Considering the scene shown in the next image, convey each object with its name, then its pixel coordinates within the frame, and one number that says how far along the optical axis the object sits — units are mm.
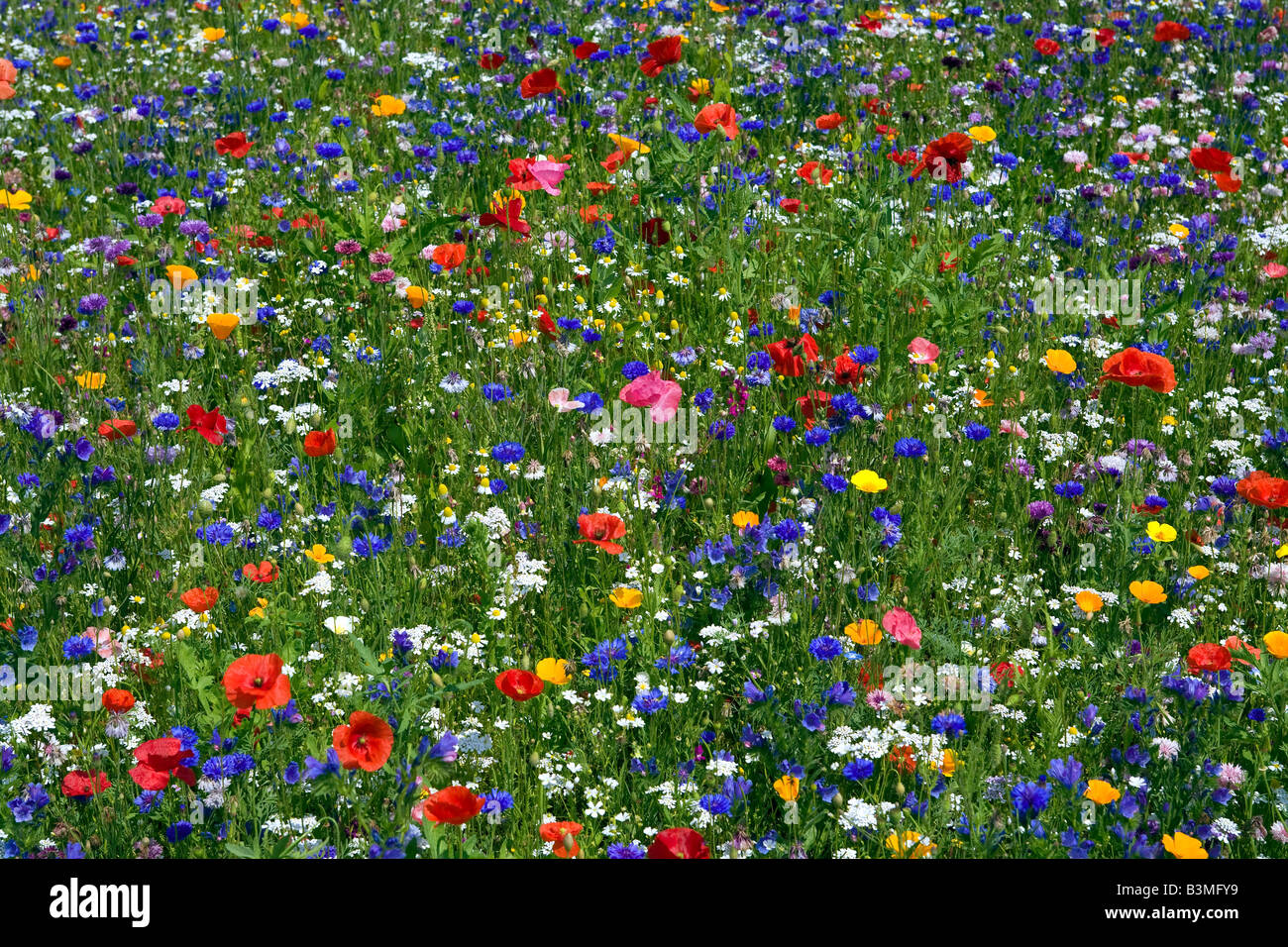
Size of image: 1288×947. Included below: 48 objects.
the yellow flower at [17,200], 5330
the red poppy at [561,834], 2557
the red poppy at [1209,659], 2967
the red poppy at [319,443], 3625
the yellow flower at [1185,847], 2488
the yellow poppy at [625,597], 3262
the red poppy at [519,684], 2812
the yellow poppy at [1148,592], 3238
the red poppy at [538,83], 5496
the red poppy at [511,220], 4812
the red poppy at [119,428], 3746
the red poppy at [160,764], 2652
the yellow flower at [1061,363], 4352
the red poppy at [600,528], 3373
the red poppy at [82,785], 2703
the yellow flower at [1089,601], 3230
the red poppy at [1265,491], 3504
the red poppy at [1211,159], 5227
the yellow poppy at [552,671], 2988
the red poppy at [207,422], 3707
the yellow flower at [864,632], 3041
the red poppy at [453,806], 2375
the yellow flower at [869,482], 3518
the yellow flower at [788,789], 2719
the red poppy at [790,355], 4098
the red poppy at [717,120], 4855
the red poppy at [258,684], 2615
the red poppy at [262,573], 3238
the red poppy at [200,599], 3021
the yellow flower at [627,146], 5432
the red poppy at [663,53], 5172
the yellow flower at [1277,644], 3037
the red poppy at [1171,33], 6723
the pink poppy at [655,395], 3828
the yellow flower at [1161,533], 3516
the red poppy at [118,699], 2863
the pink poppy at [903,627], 3055
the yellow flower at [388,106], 5867
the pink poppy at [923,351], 4130
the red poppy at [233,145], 5086
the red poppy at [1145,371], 3865
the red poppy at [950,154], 4645
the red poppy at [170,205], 4961
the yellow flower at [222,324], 4211
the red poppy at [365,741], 2461
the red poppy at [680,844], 2469
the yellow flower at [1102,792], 2678
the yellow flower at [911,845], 2590
